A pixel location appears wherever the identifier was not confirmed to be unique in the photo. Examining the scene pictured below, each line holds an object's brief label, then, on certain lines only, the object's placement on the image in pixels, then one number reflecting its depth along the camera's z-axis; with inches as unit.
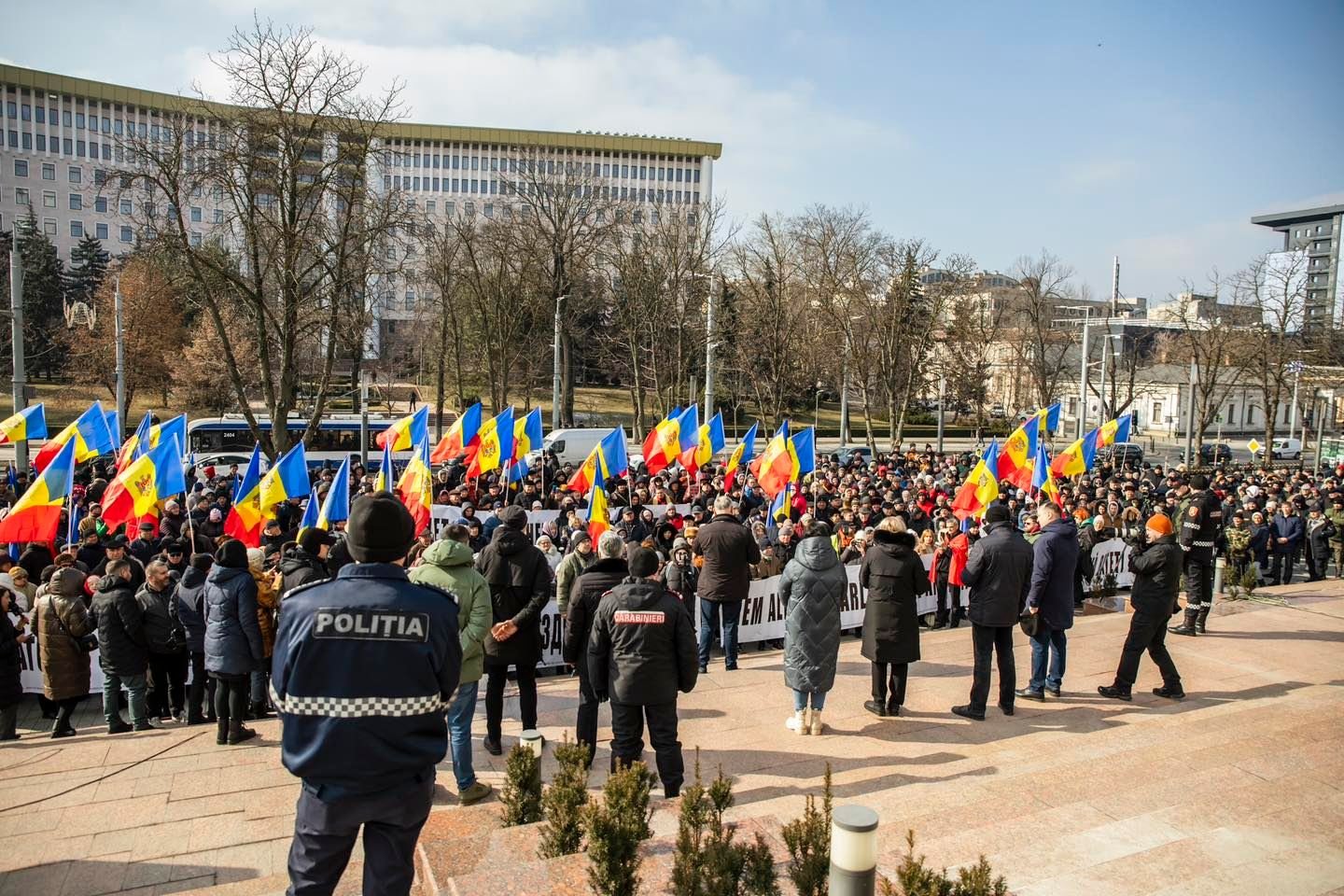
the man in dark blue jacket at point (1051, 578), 303.0
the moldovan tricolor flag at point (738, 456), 696.4
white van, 1400.1
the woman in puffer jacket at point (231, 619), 270.8
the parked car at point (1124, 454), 1332.4
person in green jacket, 219.8
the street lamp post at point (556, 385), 1360.7
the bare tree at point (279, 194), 912.9
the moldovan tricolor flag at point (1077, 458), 681.6
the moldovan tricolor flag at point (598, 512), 521.0
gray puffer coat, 273.1
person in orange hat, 310.7
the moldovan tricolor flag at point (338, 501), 466.8
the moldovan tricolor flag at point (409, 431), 638.5
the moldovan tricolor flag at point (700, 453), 718.5
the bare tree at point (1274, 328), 1454.2
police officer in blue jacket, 123.3
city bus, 1210.6
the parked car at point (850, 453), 1208.2
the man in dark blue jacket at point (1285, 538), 634.8
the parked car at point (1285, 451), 2022.6
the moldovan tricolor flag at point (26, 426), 593.3
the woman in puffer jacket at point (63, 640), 305.3
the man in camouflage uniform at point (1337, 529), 644.7
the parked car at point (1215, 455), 1628.1
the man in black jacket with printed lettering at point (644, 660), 220.5
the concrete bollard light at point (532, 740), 200.8
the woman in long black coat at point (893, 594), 286.4
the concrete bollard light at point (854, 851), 127.6
